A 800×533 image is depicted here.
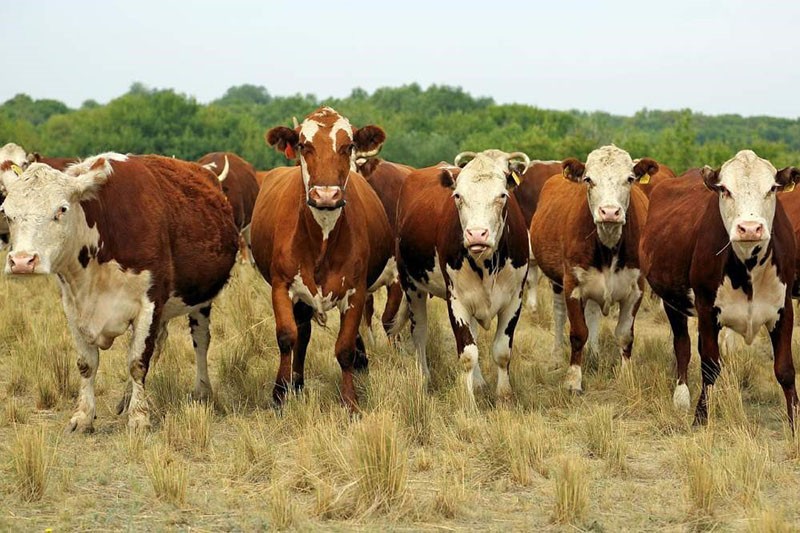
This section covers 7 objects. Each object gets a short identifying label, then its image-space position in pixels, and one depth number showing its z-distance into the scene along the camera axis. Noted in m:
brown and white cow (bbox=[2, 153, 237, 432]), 14.75
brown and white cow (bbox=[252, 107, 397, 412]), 16.47
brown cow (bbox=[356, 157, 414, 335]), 22.36
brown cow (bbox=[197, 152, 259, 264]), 34.12
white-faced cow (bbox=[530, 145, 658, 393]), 18.86
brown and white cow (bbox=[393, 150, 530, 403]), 17.23
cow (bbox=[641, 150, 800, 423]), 15.00
